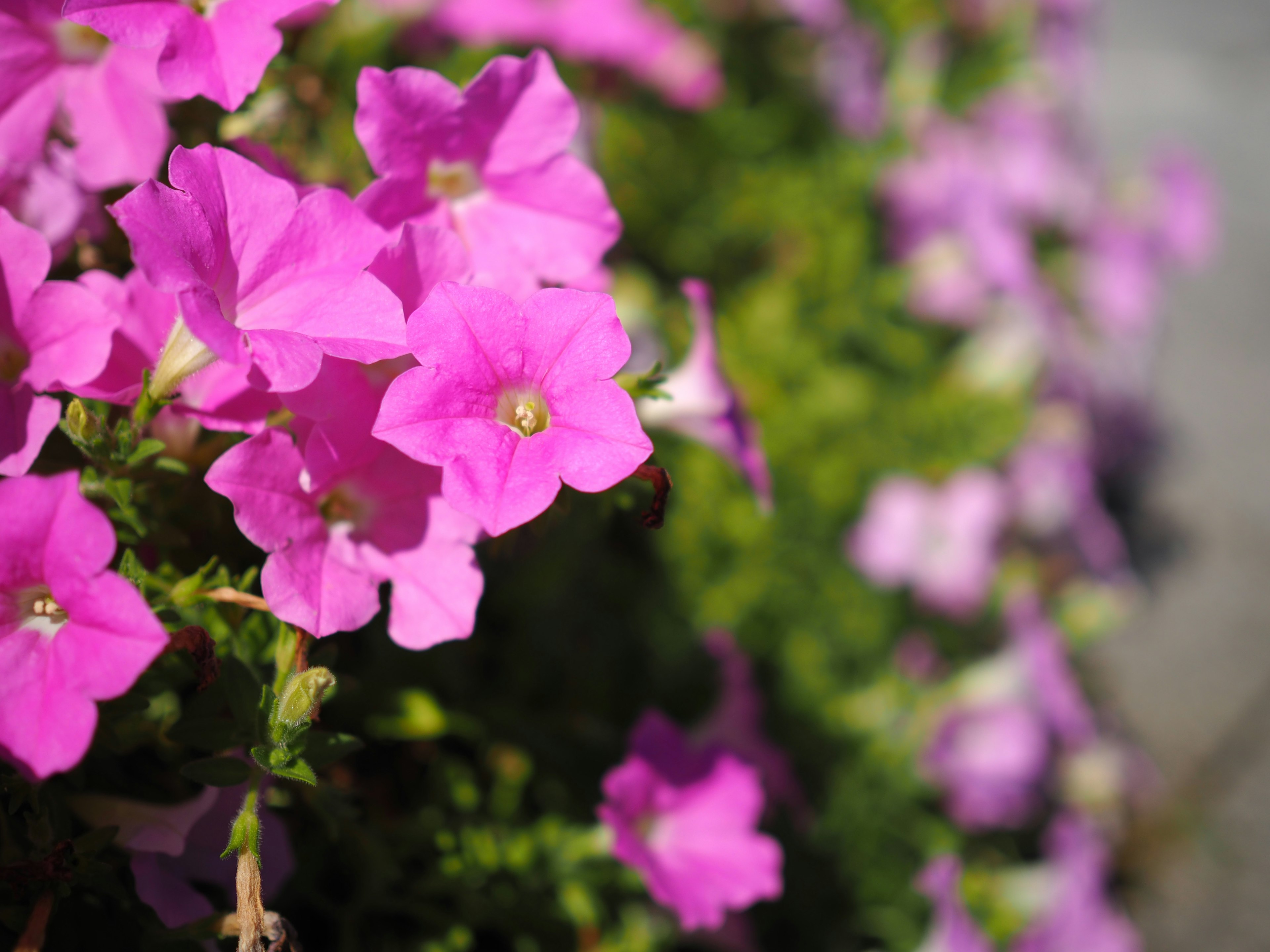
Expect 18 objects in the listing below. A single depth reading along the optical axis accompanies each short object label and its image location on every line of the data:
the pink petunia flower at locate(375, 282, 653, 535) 0.47
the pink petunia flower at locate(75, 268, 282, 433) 0.48
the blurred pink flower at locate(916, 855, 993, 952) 0.66
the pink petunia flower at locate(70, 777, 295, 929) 0.49
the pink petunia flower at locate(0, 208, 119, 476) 0.47
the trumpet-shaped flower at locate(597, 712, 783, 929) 0.55
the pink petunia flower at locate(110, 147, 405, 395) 0.46
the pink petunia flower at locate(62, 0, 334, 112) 0.48
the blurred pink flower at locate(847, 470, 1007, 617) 1.06
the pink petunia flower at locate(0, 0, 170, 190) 0.50
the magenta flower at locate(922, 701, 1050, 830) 0.95
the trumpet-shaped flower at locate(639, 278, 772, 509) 0.58
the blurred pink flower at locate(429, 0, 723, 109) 0.96
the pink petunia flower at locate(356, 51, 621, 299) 0.50
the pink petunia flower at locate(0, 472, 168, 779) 0.45
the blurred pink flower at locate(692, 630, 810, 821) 0.73
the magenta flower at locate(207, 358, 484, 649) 0.47
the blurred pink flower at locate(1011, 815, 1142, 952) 0.88
